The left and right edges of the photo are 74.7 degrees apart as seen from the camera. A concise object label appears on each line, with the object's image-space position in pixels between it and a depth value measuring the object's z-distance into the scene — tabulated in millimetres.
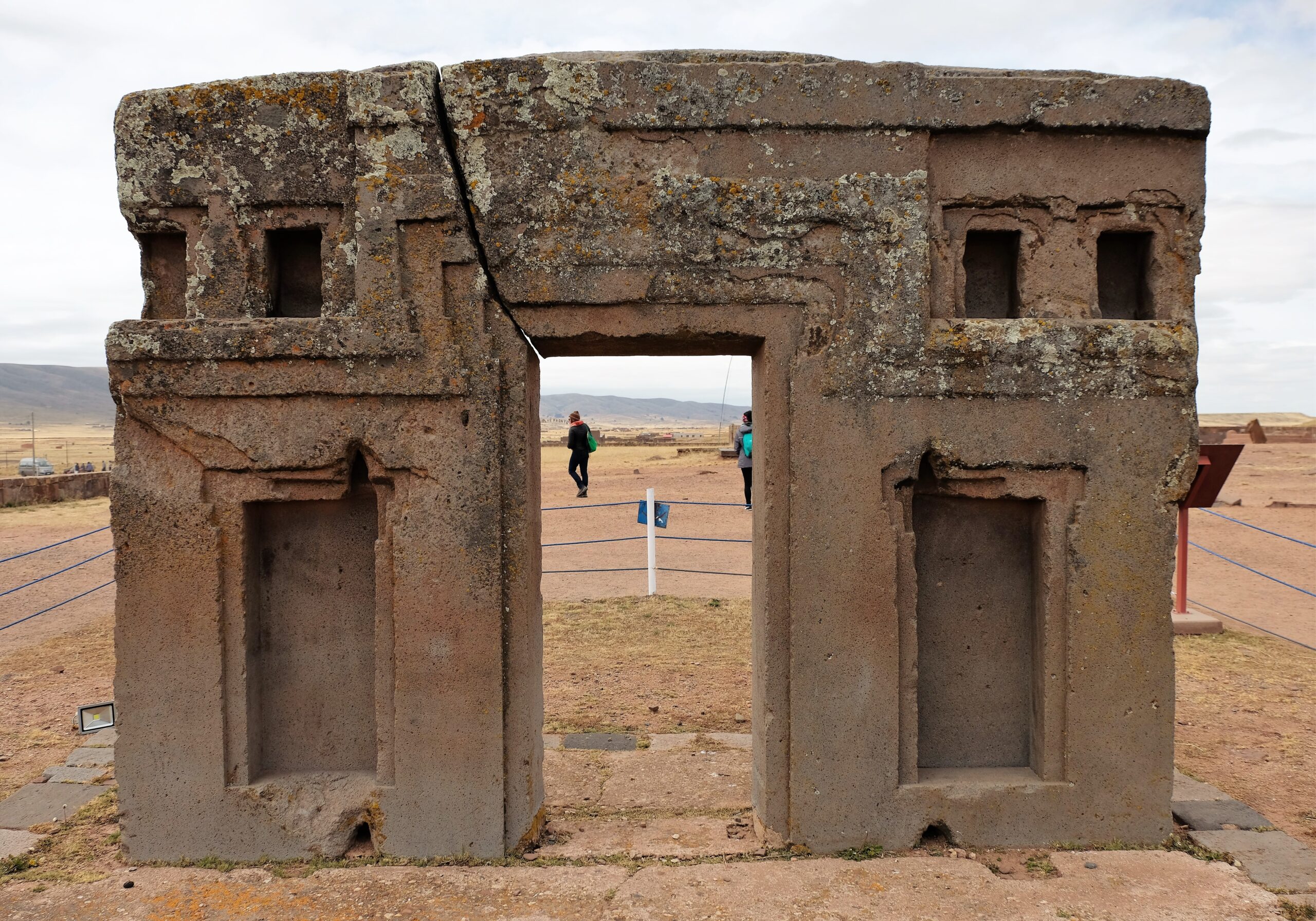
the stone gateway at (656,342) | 3797
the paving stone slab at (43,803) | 4406
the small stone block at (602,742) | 5539
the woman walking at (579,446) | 15133
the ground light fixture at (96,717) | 4590
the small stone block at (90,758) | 5098
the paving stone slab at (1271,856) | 3664
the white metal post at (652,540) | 9156
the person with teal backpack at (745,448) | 12359
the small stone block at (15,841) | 4066
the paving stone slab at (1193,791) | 4543
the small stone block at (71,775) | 4879
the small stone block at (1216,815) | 4199
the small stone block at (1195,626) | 7750
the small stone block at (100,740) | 5391
